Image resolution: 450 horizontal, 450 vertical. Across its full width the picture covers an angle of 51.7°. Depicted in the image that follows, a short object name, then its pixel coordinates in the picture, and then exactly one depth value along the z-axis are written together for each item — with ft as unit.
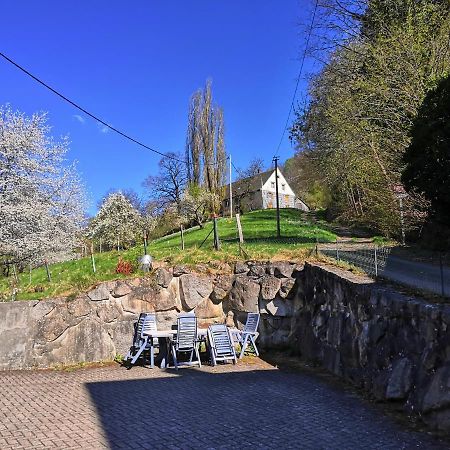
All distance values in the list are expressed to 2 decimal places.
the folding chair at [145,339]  32.76
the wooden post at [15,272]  43.11
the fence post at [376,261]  27.31
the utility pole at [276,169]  66.22
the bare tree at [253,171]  210.08
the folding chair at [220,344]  33.32
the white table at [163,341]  32.89
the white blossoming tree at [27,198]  42.01
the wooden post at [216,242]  44.76
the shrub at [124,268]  38.34
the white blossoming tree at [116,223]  116.26
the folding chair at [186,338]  32.55
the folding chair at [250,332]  35.01
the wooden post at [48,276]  41.33
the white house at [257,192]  193.84
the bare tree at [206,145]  149.18
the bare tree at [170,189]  153.79
